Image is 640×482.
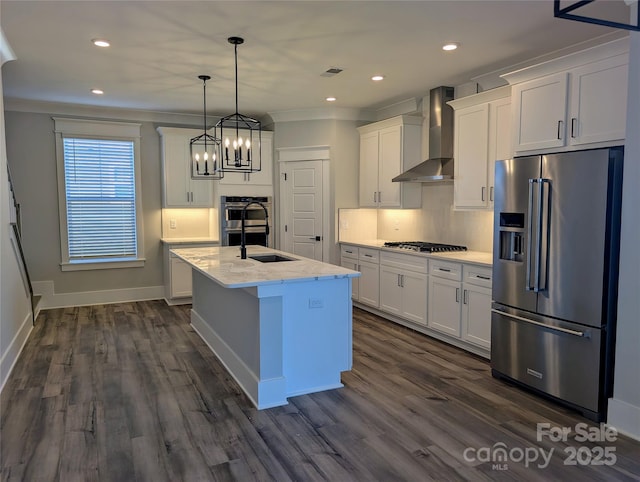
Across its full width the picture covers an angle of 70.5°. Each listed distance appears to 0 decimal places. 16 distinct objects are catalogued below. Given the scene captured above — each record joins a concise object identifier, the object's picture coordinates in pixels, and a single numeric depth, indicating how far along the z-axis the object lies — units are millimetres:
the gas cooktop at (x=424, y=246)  4926
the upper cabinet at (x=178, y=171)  6488
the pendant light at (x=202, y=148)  5334
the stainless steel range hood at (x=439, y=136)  5047
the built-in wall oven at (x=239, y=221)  6609
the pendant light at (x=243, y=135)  6519
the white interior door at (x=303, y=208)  6512
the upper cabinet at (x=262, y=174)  6652
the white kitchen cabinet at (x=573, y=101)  2982
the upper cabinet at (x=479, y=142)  4238
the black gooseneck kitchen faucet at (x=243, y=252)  4226
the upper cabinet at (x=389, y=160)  5652
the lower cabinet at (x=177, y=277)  6352
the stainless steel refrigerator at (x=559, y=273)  2932
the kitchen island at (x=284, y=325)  3242
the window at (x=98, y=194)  6211
